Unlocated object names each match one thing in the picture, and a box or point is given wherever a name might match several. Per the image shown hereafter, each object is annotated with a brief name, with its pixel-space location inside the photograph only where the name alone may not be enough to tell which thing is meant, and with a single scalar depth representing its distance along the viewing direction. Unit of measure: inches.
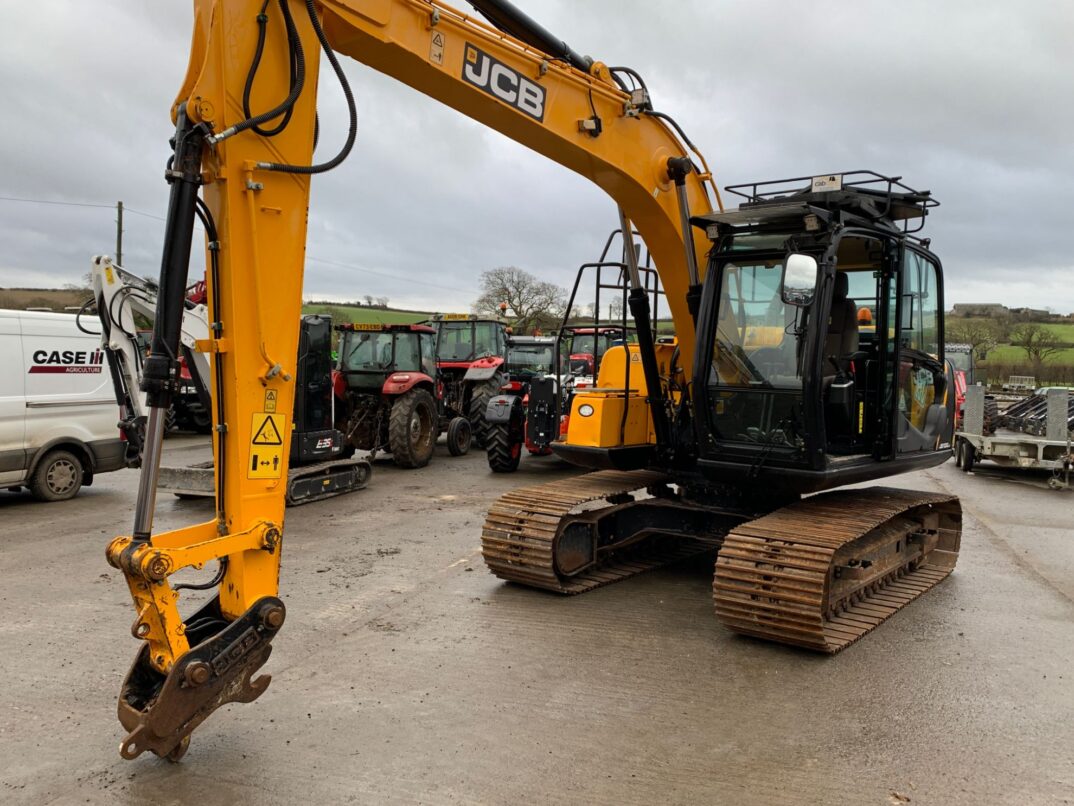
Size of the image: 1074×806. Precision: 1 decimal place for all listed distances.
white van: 358.3
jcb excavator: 128.0
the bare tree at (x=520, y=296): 1594.5
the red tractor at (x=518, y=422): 432.8
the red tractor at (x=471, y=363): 566.6
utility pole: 1039.6
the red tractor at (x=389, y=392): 478.3
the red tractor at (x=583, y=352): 557.5
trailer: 469.7
